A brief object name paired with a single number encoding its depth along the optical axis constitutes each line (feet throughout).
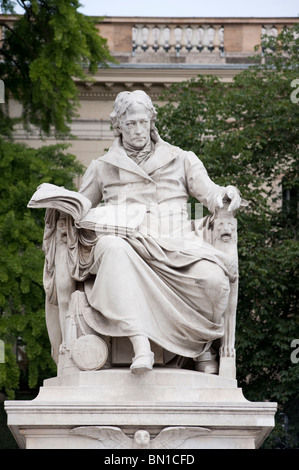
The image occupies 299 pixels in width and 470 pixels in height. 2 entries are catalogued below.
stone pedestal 52.29
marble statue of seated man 54.77
